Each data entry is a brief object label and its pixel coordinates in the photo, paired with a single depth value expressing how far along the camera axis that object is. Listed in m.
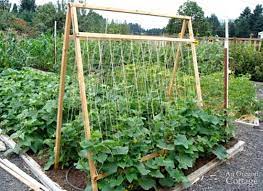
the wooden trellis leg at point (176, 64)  2.77
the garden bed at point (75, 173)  2.22
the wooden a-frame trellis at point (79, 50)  1.92
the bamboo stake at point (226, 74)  2.89
